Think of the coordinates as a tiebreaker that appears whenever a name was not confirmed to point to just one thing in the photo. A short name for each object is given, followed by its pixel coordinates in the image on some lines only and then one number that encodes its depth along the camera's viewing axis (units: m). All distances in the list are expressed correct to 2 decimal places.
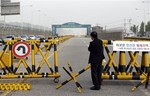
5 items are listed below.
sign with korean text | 8.26
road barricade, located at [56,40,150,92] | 8.17
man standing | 7.52
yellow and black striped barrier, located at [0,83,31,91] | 7.47
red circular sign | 8.44
